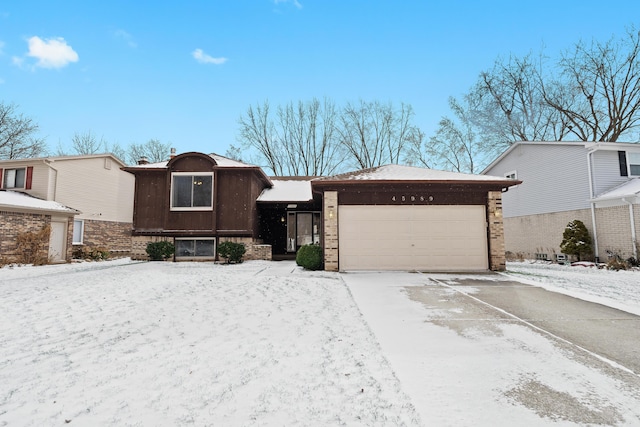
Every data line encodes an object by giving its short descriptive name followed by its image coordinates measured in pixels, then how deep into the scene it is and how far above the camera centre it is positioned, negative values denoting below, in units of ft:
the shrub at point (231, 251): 41.88 -1.76
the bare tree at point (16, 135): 78.18 +26.67
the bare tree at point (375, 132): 94.02 +32.60
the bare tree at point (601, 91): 65.72 +33.51
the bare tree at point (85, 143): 100.22 +30.96
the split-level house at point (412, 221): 33.86 +1.93
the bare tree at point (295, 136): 94.02 +31.28
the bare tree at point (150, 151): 113.19 +32.27
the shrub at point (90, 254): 52.13 -2.72
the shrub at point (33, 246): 41.83 -1.15
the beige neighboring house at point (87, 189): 51.37 +8.72
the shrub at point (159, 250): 43.70 -1.71
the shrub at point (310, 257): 34.58 -2.16
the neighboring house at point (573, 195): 40.70 +6.64
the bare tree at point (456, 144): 86.48 +26.91
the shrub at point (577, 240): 43.16 -0.21
